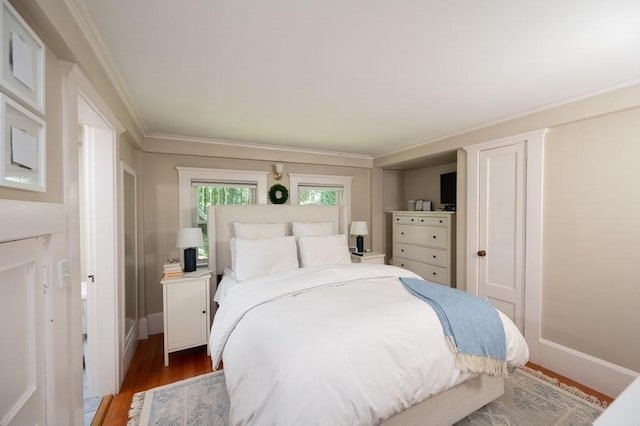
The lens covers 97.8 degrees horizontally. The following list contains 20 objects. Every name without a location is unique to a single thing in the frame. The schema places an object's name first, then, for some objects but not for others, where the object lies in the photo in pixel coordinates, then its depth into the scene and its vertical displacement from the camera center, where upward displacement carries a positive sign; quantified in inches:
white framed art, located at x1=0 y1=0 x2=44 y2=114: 32.7 +19.4
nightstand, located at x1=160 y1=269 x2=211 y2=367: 101.8 -38.2
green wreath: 151.6 +8.4
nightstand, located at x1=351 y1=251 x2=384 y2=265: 151.4 -26.8
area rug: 74.0 -56.0
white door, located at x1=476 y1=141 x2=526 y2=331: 106.5 -7.5
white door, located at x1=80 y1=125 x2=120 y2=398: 81.4 -13.2
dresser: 144.2 -19.6
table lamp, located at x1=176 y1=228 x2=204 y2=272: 110.8 -13.3
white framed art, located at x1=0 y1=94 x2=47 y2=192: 32.8 +8.1
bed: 49.4 -30.0
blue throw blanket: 65.3 -30.1
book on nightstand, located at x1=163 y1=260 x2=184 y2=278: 105.4 -23.1
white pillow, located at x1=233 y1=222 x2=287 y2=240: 122.4 -9.3
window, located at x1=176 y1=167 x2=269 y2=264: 134.6 +9.8
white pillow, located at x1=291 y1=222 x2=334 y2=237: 133.7 -9.4
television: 153.3 +11.7
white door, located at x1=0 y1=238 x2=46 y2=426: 34.1 -16.8
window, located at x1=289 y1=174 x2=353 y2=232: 159.6 +11.4
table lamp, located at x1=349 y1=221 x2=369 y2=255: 160.6 -13.0
